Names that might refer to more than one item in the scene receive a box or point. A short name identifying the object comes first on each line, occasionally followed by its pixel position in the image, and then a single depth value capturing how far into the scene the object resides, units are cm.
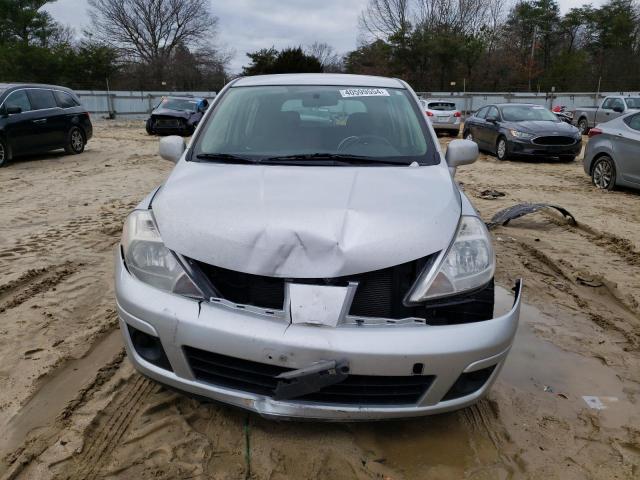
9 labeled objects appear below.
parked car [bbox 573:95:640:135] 1861
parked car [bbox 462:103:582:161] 1259
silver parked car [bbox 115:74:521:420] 201
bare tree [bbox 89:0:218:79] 5128
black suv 1073
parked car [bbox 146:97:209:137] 1869
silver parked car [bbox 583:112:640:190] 820
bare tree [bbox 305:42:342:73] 5825
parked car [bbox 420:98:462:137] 2053
